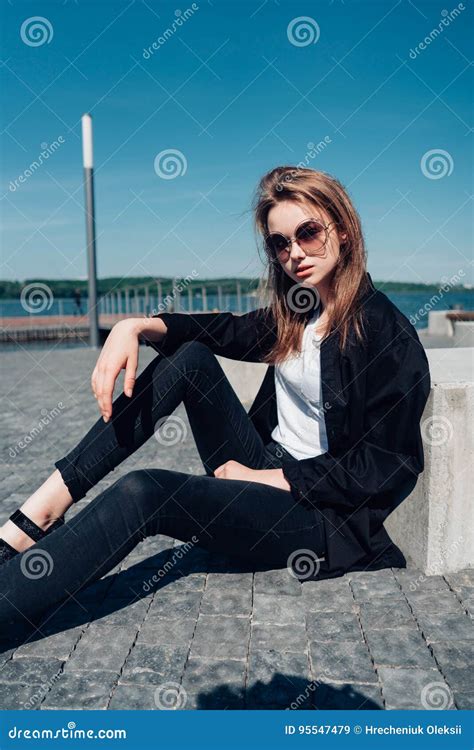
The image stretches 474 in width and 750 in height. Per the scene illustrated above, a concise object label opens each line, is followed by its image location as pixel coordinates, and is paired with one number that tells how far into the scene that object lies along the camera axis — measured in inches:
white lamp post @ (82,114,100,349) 568.7
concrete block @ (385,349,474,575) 113.3
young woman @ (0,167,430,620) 99.3
